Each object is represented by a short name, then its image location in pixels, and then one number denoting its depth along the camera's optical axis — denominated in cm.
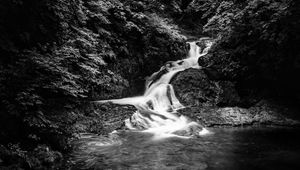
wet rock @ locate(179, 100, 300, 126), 1081
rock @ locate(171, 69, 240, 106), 1279
